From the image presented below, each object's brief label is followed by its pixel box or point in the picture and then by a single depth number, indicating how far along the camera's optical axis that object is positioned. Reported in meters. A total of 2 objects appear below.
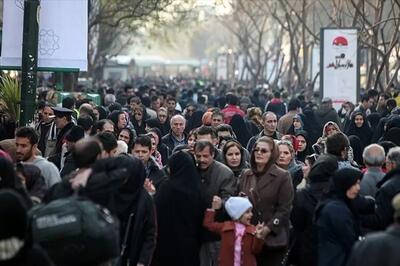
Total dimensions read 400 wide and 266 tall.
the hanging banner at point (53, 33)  15.23
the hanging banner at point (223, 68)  72.97
